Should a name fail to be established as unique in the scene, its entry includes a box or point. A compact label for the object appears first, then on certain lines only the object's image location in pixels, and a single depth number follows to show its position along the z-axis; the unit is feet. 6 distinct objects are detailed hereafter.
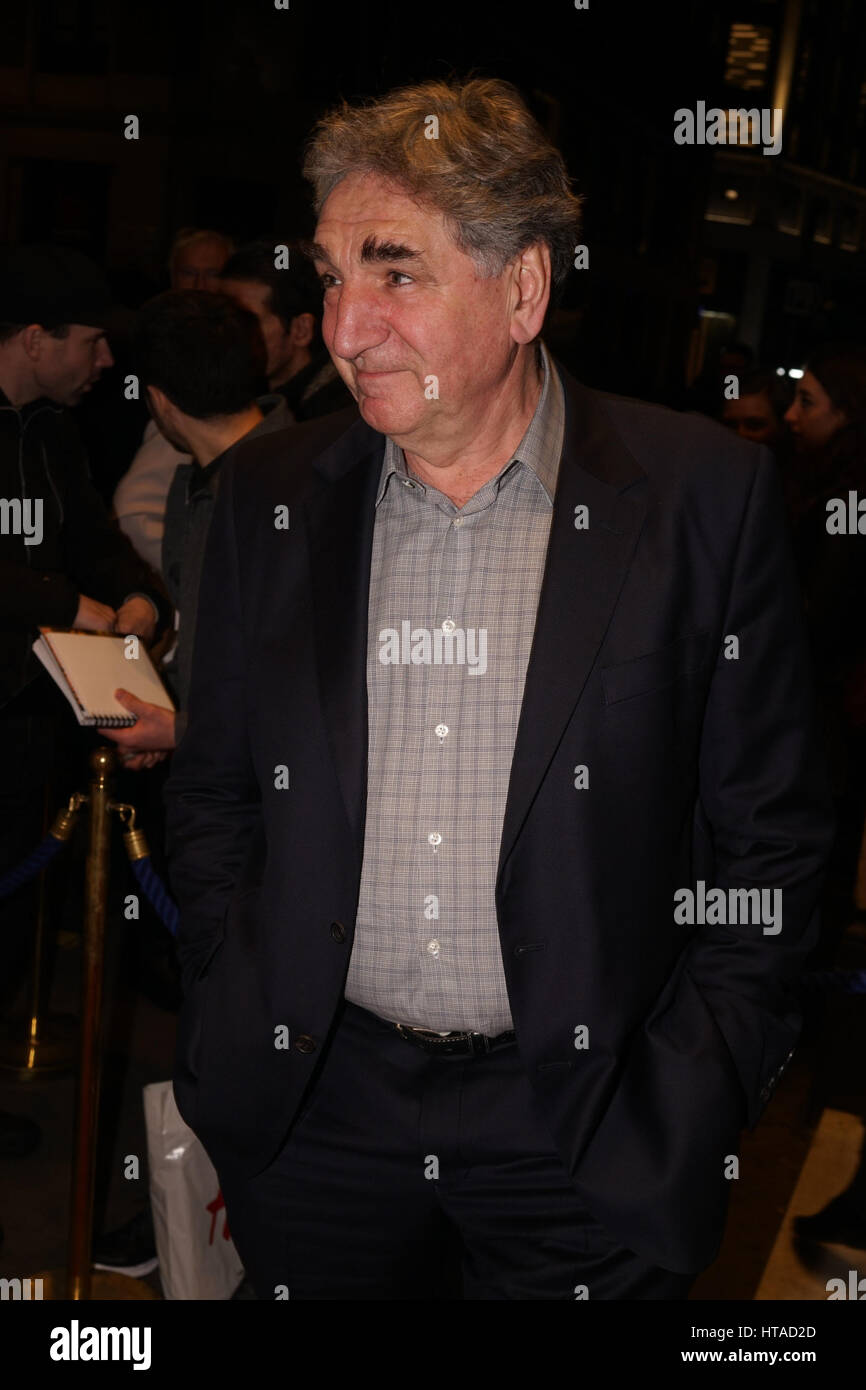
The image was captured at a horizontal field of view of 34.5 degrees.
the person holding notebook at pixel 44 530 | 13.15
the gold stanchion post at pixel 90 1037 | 10.74
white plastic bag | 9.96
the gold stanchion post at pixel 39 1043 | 15.43
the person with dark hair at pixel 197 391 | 12.24
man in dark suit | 6.27
